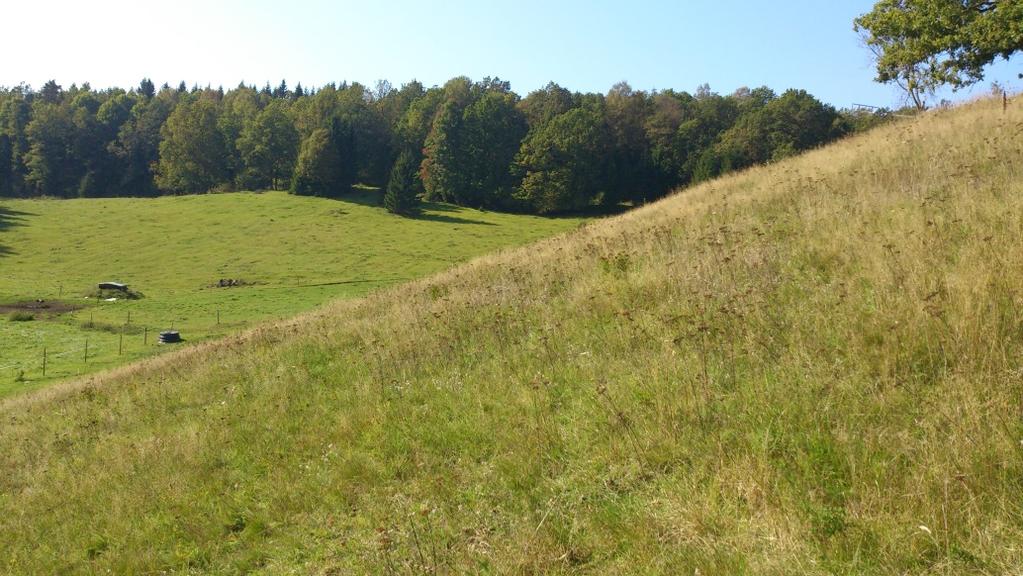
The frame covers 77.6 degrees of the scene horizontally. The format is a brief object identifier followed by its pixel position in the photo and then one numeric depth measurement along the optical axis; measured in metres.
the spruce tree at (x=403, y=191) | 76.88
